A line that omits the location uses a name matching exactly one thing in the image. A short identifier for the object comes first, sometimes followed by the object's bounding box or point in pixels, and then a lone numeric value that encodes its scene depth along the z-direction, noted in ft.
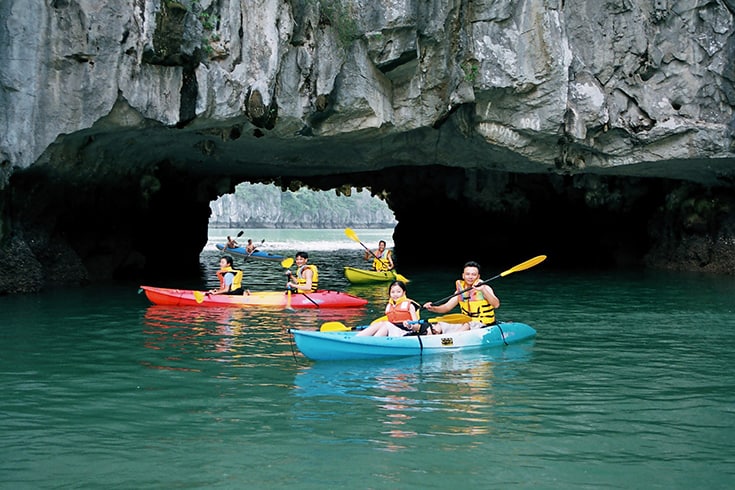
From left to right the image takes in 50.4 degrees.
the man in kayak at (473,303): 34.19
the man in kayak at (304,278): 48.11
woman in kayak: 31.78
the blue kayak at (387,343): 29.43
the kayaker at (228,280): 48.24
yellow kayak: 64.90
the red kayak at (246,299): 47.39
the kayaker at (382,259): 67.82
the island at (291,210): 422.82
